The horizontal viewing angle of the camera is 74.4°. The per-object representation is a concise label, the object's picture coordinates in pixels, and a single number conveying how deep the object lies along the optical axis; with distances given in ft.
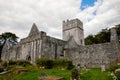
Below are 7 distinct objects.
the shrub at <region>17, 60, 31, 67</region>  43.46
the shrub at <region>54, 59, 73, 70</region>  37.74
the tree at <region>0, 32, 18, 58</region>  94.31
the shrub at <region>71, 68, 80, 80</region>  23.94
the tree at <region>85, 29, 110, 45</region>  76.70
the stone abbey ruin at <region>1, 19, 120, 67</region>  42.65
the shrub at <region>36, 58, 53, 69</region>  38.30
